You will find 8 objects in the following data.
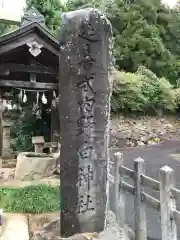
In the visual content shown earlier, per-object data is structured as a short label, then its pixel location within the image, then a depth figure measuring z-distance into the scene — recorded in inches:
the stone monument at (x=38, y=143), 268.2
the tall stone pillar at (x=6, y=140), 301.2
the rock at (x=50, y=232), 95.8
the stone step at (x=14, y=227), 126.3
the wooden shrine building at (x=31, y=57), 215.0
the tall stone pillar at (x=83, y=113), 92.7
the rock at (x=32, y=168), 222.1
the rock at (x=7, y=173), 234.2
